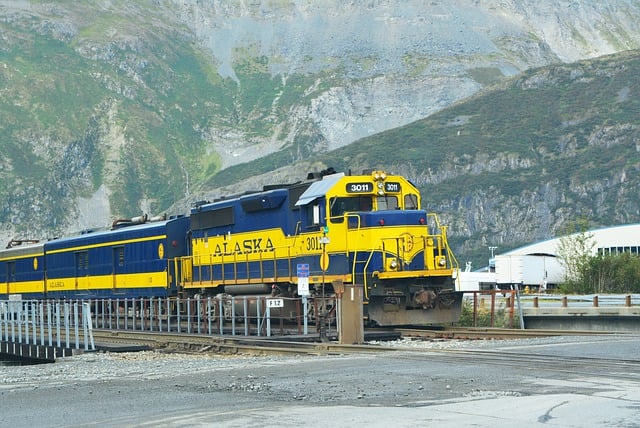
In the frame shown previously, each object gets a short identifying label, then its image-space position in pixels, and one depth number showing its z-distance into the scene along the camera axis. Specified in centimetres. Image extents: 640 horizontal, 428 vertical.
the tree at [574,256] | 7719
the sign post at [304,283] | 2834
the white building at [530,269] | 10725
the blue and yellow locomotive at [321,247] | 3080
